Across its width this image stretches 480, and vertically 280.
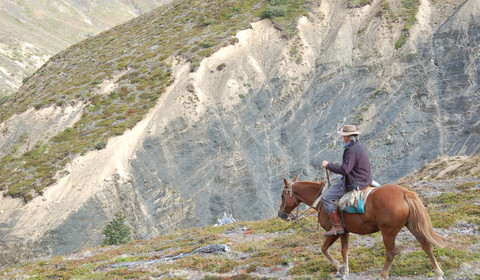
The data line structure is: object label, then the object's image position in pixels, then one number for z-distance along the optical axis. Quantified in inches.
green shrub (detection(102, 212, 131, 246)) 1352.1
